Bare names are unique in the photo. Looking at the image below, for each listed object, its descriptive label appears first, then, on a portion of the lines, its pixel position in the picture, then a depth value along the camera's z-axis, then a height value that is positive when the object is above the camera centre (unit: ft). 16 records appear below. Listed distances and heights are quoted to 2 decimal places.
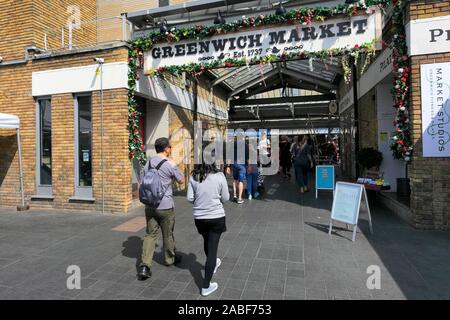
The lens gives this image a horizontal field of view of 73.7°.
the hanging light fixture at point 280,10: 21.36 +10.60
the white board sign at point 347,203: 16.90 -2.63
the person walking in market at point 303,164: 30.68 -0.55
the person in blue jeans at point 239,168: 27.43 -0.82
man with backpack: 12.46 -1.60
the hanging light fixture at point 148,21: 25.66 +12.02
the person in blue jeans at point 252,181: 28.09 -2.13
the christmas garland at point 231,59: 20.43 +8.96
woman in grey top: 11.10 -1.77
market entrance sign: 20.56 +8.73
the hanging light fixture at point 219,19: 23.00 +10.76
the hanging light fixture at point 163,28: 24.08 +10.60
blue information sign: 28.12 -1.80
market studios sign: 17.79 +2.93
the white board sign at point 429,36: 17.70 +7.30
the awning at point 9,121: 24.76 +3.38
